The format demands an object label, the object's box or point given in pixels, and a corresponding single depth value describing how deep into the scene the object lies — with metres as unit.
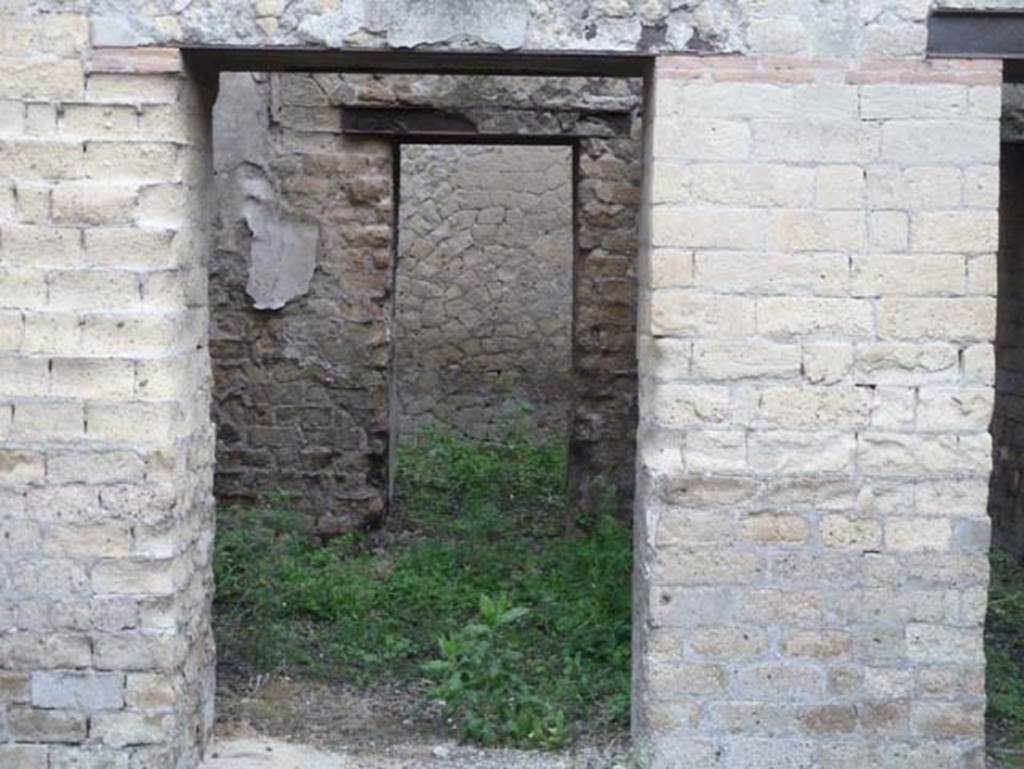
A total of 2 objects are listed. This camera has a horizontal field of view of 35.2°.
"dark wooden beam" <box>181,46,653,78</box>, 5.21
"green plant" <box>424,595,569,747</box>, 5.80
